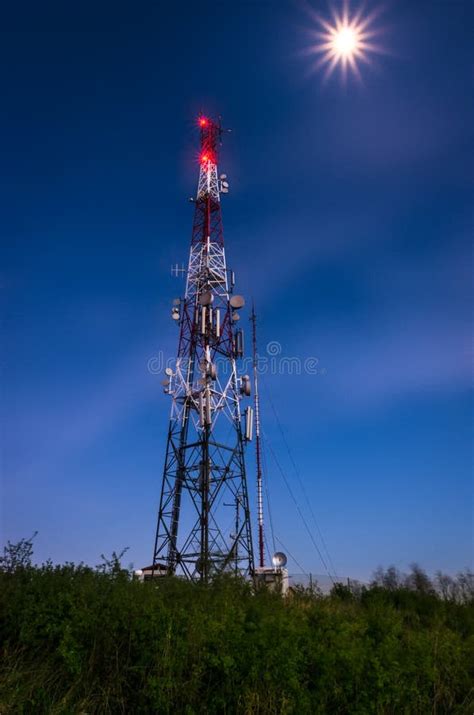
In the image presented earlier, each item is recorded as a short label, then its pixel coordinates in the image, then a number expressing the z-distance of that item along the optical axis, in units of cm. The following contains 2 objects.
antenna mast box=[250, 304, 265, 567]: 2343
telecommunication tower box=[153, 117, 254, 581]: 1955
